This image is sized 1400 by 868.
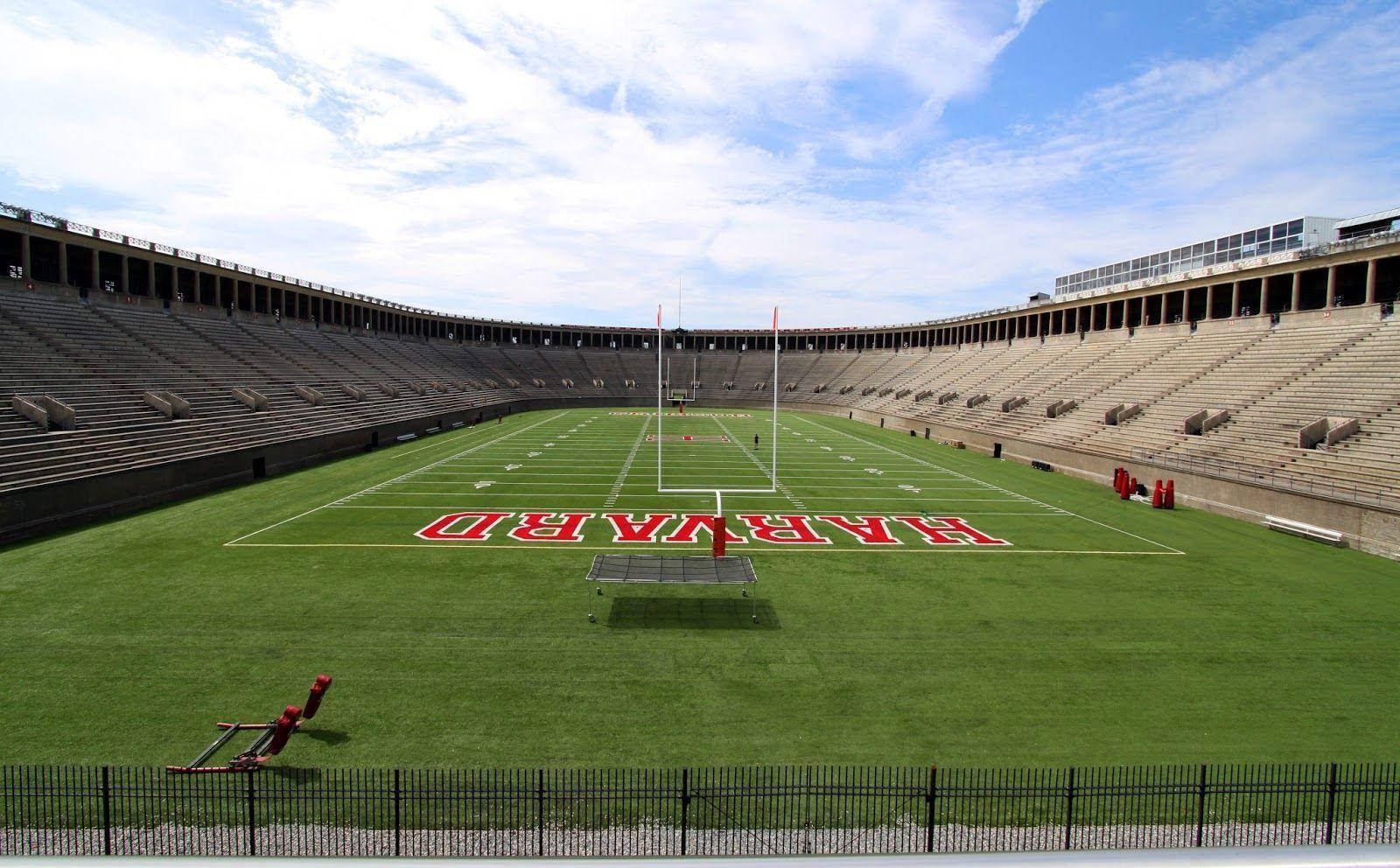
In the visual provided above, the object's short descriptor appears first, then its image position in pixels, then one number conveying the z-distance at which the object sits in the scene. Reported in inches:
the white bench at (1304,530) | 799.1
